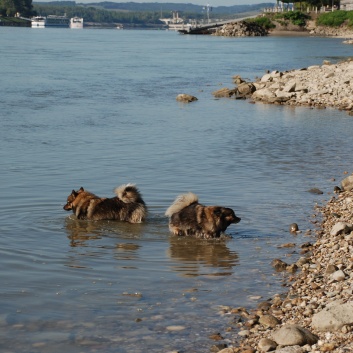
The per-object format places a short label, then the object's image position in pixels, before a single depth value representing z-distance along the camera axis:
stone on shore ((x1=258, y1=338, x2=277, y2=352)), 7.19
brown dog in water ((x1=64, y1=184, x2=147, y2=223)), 12.08
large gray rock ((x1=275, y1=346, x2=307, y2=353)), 6.98
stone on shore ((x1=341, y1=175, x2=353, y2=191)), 14.31
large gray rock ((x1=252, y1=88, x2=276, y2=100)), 31.69
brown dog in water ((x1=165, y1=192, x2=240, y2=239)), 11.17
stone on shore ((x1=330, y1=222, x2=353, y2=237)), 10.84
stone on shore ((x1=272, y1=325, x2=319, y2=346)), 7.16
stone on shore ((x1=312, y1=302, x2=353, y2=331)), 7.25
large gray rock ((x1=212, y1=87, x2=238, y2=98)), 33.91
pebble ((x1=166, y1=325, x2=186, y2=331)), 7.97
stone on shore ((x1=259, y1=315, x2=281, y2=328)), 7.87
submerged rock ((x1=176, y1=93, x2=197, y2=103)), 31.64
